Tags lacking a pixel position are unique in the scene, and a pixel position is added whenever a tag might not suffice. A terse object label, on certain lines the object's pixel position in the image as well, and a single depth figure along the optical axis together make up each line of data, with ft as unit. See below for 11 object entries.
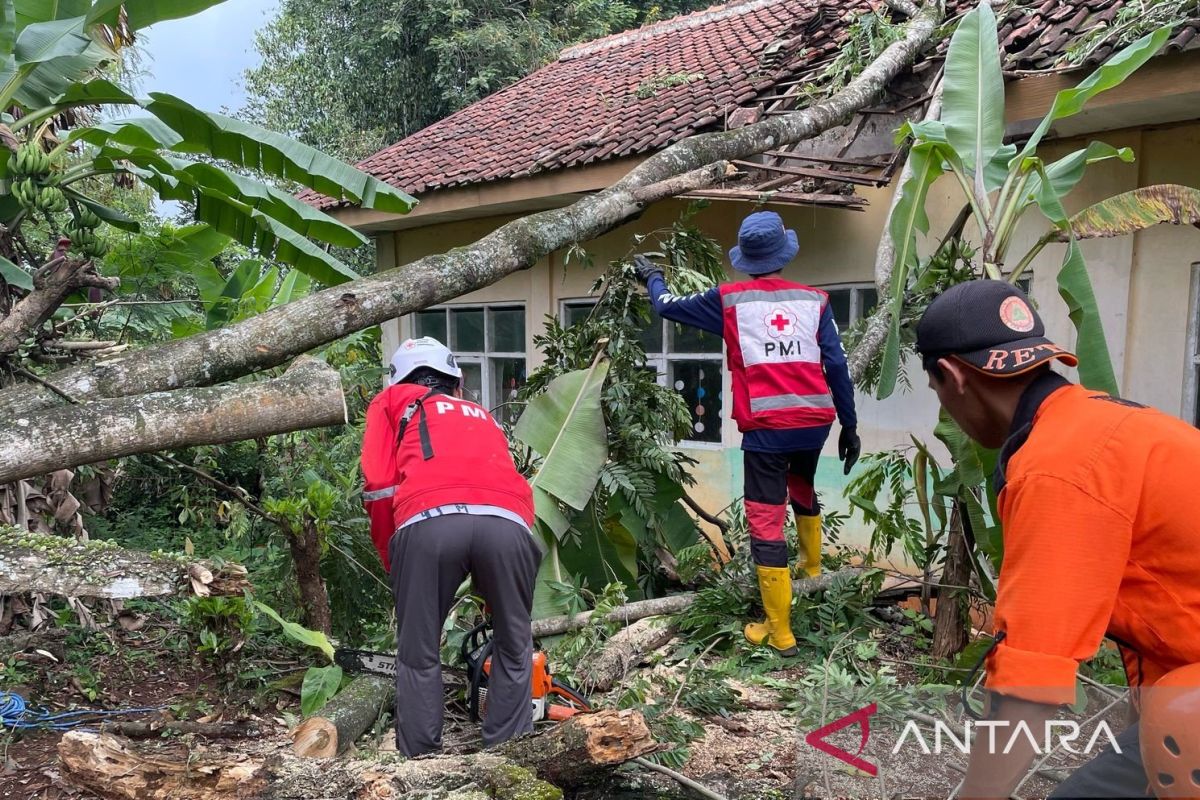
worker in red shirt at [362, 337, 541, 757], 11.56
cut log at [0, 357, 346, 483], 7.90
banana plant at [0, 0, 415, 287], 13.19
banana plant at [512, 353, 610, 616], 15.99
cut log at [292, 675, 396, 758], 11.74
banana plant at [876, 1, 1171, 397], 12.16
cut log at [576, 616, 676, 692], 14.11
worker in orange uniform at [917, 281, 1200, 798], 4.77
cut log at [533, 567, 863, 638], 15.37
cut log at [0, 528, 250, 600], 8.43
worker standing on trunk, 14.98
